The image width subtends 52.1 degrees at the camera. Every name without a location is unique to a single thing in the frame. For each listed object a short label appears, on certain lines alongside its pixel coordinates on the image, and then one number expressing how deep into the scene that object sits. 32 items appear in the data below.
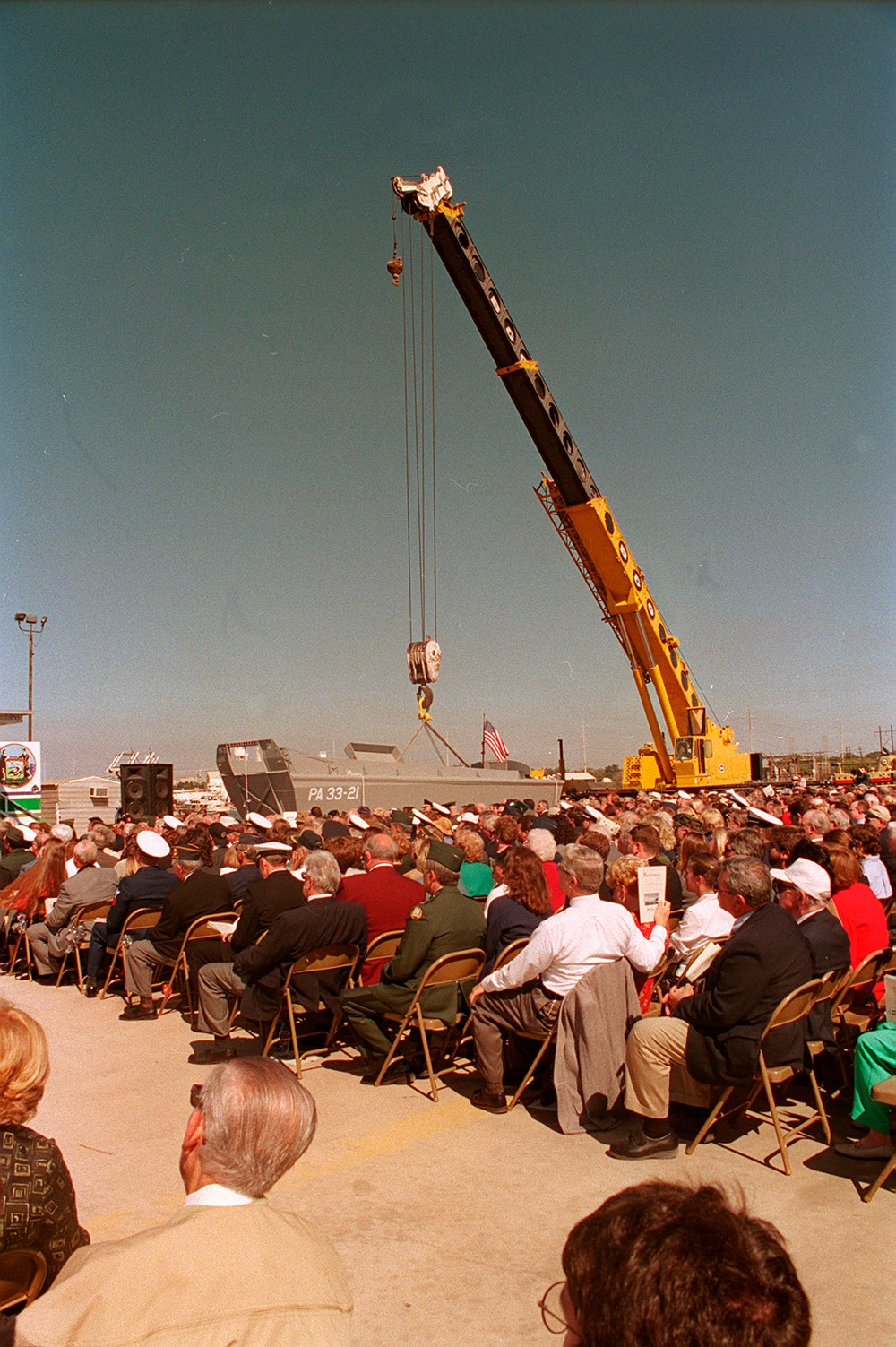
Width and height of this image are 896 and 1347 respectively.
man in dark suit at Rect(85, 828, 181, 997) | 8.17
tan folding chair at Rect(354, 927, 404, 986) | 6.52
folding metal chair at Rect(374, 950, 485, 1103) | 5.68
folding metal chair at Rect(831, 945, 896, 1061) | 5.37
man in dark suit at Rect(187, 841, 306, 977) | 6.38
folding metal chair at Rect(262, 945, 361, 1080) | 6.08
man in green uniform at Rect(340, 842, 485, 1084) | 5.81
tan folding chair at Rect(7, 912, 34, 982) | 9.35
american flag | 30.84
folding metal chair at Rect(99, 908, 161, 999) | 8.16
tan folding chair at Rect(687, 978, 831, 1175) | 4.41
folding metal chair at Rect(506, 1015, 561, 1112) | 5.25
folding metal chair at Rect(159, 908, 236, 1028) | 7.27
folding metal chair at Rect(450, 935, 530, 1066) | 5.90
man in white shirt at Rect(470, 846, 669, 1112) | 5.21
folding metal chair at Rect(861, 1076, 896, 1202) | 3.96
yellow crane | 20.09
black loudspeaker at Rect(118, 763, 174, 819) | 17.66
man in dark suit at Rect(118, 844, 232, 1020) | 7.58
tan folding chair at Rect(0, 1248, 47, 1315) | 2.27
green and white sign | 24.59
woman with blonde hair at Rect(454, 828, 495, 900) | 8.45
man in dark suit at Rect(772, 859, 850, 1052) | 4.97
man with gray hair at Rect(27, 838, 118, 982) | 8.86
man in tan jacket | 1.48
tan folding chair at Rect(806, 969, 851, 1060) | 4.82
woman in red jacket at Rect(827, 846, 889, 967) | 6.01
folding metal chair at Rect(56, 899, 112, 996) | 8.90
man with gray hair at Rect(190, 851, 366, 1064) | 6.07
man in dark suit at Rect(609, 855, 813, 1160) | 4.41
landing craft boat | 26.23
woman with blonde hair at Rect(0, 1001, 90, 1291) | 2.28
